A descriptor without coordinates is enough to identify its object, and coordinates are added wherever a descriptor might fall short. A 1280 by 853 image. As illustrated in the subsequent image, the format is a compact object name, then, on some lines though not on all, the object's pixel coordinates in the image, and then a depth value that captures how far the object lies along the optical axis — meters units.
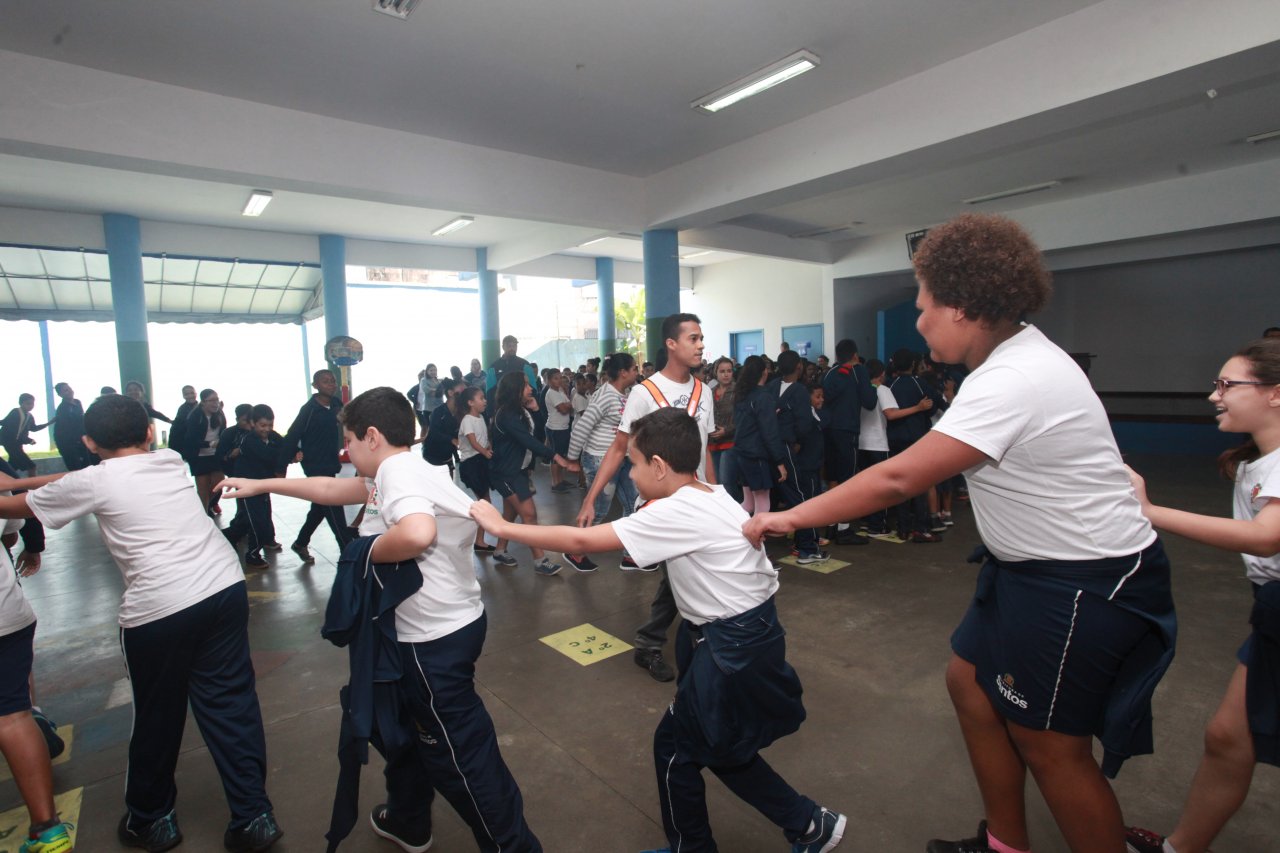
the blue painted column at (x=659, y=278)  10.09
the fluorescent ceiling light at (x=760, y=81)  5.99
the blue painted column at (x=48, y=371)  13.46
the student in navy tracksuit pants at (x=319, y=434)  5.51
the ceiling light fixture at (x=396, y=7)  4.85
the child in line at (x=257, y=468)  5.96
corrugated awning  12.17
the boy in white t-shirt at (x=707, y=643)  1.79
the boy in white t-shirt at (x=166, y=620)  2.17
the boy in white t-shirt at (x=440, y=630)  1.92
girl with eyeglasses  1.65
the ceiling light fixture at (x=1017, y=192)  10.57
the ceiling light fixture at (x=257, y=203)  9.95
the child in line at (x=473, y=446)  5.71
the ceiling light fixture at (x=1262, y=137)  8.30
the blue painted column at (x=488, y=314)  15.18
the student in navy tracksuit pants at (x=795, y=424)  5.54
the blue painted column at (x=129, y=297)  11.15
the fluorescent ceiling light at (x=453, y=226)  12.30
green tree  26.91
